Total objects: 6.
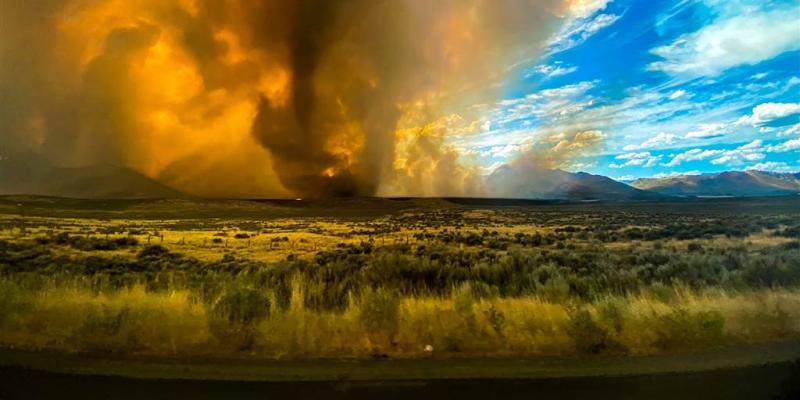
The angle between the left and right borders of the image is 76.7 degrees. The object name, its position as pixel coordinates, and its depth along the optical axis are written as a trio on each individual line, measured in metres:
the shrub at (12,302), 9.82
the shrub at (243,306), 9.54
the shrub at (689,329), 8.40
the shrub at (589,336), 8.12
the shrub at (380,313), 9.05
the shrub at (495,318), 8.86
